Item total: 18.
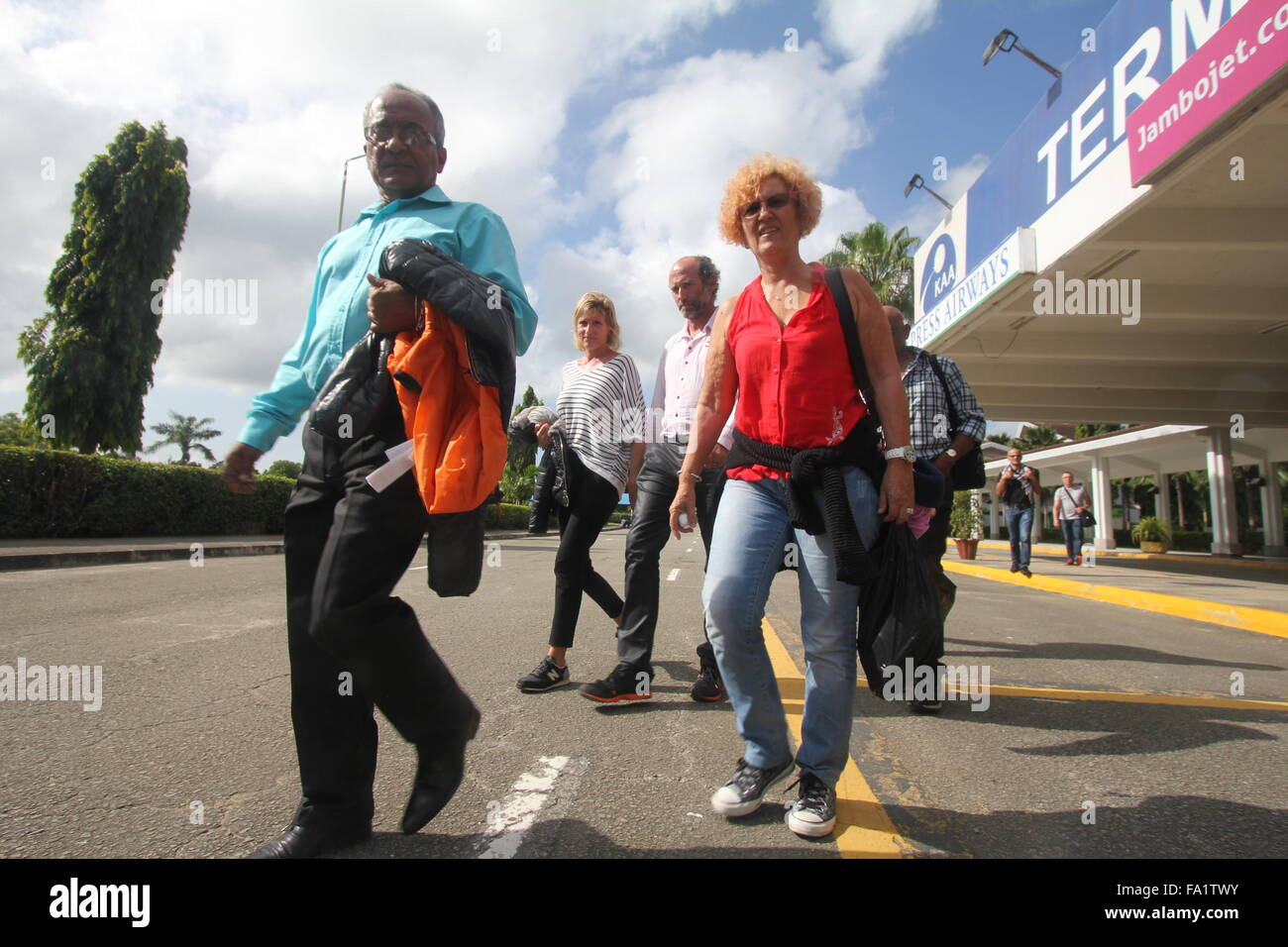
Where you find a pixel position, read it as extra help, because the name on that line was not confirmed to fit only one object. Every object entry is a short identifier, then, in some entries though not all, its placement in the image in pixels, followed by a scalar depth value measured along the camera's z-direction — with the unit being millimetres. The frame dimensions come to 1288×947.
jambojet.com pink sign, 5184
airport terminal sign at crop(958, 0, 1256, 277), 6551
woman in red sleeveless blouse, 2104
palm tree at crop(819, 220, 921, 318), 28812
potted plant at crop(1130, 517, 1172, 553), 20641
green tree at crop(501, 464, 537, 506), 49969
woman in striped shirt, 3621
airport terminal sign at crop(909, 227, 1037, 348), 9070
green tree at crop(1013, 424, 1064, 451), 47500
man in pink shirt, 3379
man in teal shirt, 1745
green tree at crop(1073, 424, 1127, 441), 40050
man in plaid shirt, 3766
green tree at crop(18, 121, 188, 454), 24109
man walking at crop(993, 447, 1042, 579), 10039
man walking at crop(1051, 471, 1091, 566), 13422
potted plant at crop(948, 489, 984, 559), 15711
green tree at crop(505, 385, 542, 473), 50750
